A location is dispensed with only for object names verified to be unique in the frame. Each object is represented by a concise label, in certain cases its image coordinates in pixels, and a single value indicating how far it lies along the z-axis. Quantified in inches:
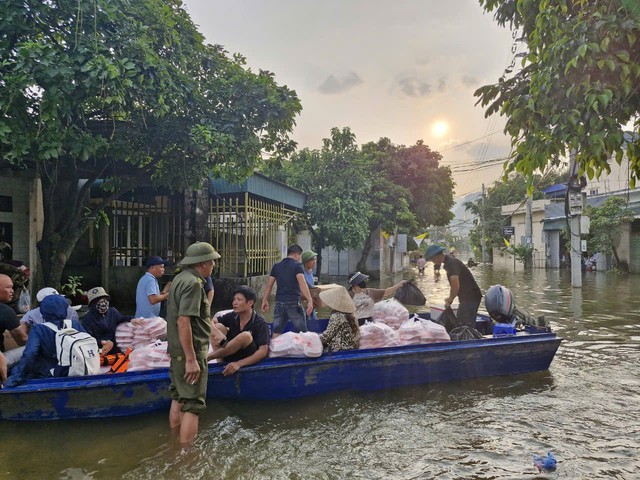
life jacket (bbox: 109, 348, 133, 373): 198.9
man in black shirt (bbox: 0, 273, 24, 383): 175.5
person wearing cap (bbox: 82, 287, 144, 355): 214.4
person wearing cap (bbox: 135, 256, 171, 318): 230.8
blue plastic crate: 248.8
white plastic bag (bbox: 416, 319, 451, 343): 230.7
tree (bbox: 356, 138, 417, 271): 830.5
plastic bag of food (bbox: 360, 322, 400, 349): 223.1
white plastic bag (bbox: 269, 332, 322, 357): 200.1
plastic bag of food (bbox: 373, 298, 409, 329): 274.1
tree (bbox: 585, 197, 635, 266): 909.8
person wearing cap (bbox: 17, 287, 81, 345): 201.6
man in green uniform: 146.1
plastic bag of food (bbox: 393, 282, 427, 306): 273.6
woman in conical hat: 213.5
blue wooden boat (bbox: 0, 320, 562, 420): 172.2
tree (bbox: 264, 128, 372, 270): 677.3
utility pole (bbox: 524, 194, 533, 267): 1198.9
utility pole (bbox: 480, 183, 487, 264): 1589.6
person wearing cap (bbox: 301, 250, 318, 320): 290.5
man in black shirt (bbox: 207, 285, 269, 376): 186.5
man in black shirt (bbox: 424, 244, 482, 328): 255.8
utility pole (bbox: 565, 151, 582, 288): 621.0
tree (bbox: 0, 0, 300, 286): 251.1
